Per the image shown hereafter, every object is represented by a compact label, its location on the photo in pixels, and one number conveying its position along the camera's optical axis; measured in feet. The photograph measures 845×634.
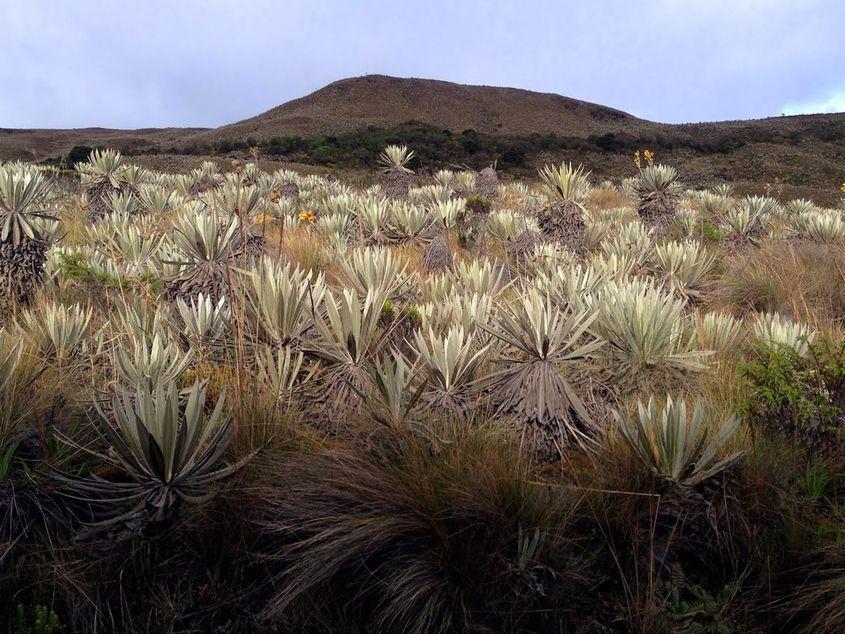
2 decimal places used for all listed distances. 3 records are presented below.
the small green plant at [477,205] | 29.04
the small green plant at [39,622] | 5.91
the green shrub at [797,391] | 8.05
